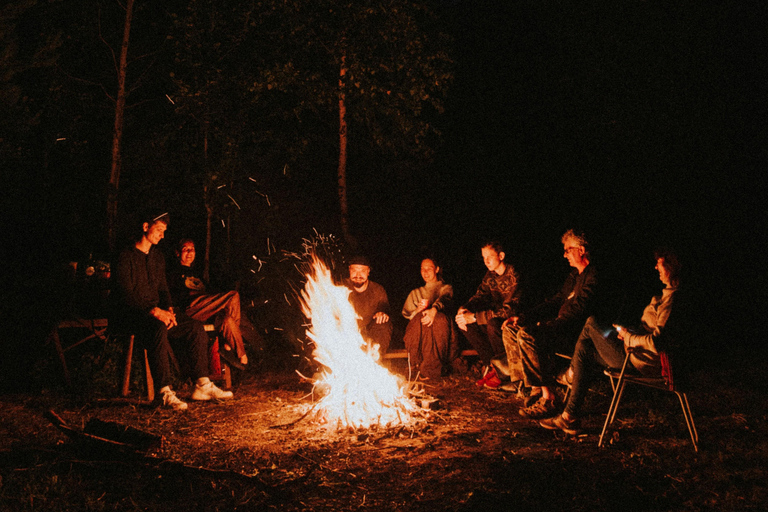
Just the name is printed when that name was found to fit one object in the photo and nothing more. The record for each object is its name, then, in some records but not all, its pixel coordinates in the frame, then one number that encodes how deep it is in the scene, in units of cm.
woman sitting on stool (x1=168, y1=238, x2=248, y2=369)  602
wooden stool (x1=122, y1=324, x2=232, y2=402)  548
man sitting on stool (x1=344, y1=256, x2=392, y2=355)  650
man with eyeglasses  493
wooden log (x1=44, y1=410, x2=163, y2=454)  370
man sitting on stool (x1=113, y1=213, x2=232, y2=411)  547
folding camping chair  388
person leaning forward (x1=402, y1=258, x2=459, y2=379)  646
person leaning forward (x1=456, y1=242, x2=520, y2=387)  600
